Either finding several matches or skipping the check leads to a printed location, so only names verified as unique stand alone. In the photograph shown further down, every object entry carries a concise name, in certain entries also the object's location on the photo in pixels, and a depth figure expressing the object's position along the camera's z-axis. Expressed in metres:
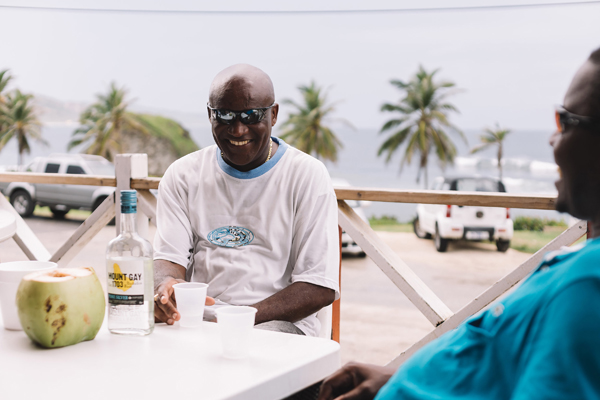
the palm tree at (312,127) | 46.31
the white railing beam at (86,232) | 3.18
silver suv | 21.09
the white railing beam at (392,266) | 2.53
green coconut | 1.18
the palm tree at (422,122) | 45.59
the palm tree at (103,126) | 43.66
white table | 1.02
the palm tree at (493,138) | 54.50
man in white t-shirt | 1.93
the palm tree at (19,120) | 42.27
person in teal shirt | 0.67
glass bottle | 1.27
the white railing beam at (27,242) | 3.72
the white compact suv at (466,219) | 20.38
